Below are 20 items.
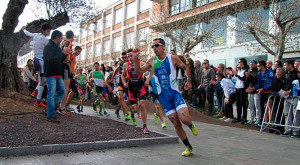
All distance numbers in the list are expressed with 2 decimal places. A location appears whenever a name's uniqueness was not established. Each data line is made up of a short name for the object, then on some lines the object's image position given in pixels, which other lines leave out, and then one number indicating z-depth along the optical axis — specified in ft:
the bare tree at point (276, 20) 46.32
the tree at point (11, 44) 28.19
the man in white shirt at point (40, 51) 24.90
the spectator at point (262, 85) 30.50
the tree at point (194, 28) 71.61
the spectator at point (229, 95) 34.35
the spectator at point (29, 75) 42.53
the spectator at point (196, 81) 41.36
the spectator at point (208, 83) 38.12
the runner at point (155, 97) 22.36
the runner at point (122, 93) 30.19
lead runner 17.25
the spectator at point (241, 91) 32.96
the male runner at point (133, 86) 27.86
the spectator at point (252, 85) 31.96
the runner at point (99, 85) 37.52
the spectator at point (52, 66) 22.48
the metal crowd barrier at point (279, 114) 27.27
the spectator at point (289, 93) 27.50
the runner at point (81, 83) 41.13
